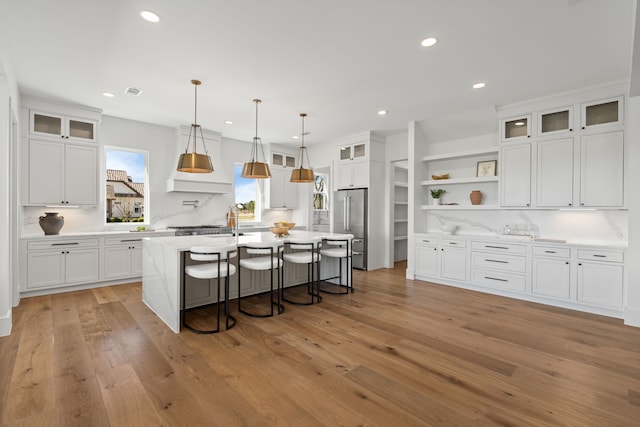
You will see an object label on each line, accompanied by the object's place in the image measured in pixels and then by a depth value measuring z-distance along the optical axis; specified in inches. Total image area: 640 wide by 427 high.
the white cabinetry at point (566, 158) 147.2
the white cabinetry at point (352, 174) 242.5
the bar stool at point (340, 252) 170.6
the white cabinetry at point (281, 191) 280.2
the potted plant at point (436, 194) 216.6
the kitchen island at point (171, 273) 120.2
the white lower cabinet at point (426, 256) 203.2
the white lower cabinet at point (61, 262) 164.2
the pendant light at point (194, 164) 132.2
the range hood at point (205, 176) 221.8
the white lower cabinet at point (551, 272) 153.3
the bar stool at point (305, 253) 153.9
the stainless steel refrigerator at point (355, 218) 241.3
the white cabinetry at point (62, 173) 170.1
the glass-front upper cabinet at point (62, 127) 170.7
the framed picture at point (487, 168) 194.5
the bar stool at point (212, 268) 118.8
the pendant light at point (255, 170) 157.8
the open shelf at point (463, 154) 186.9
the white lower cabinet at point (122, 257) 187.3
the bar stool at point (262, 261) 134.9
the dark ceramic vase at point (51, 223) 172.7
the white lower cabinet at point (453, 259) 190.1
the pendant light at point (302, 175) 171.9
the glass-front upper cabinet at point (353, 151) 245.4
